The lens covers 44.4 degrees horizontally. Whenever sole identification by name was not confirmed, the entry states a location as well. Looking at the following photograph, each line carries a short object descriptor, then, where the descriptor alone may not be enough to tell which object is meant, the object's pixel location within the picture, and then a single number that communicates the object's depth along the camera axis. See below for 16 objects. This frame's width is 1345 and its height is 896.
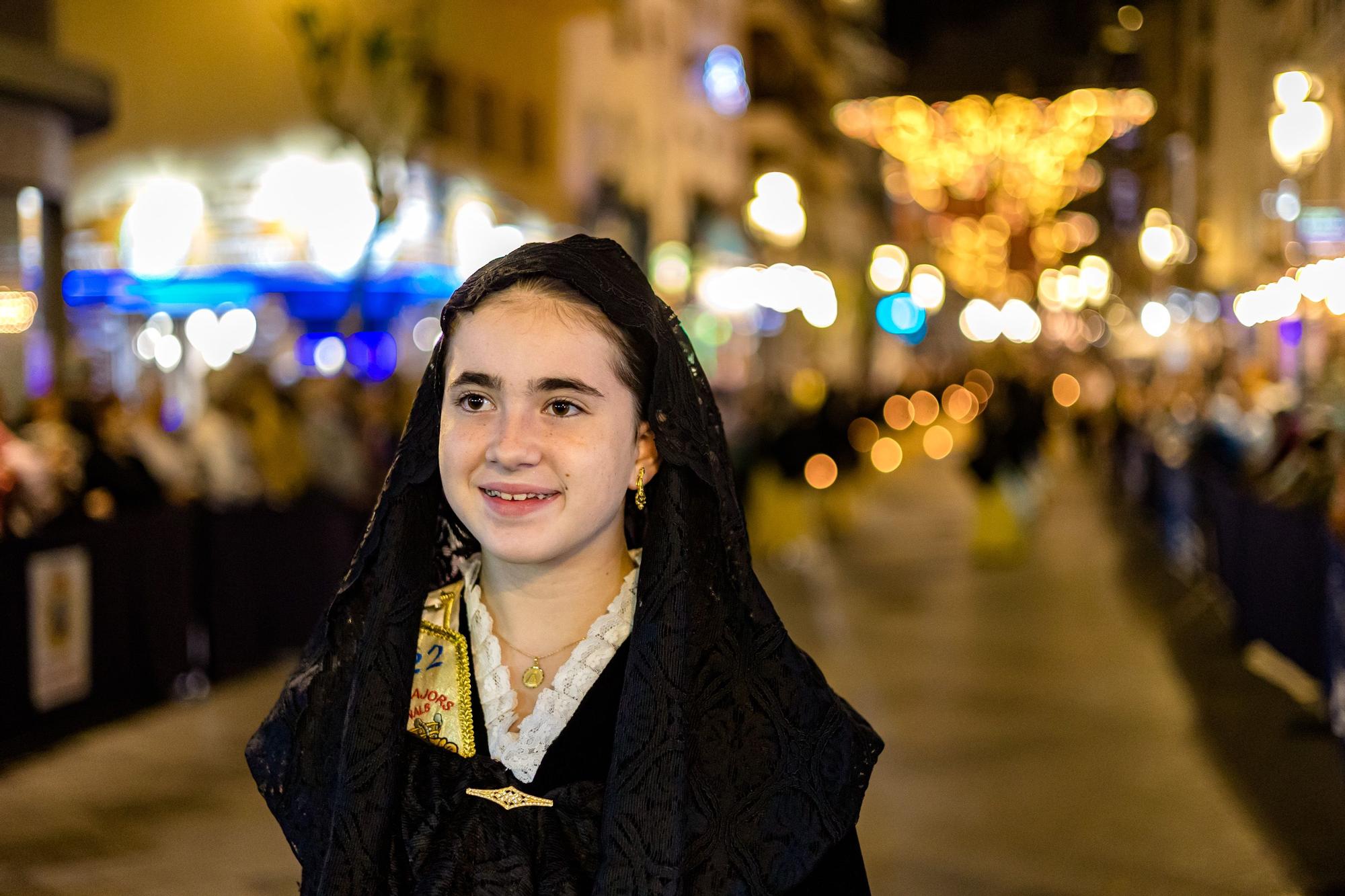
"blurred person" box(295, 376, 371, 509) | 13.03
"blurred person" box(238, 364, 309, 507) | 12.52
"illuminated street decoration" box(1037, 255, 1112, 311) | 42.47
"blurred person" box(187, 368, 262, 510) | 11.66
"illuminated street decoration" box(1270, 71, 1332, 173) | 10.47
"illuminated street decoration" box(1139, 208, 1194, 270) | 27.34
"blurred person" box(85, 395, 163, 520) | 10.07
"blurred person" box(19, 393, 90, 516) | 9.66
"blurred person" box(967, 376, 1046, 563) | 17.31
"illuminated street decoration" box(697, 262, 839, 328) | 32.06
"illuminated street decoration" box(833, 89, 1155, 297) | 28.36
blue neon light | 17.47
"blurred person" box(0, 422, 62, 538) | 9.03
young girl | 2.39
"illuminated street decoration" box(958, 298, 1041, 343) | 65.88
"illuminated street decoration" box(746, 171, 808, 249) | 24.14
